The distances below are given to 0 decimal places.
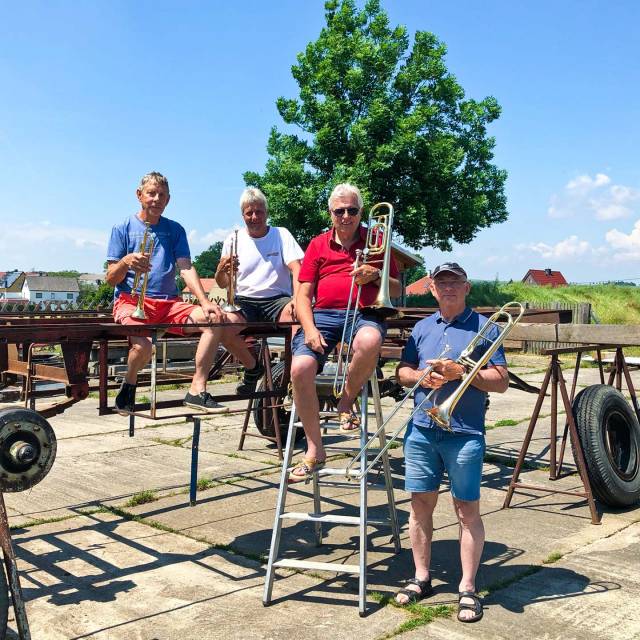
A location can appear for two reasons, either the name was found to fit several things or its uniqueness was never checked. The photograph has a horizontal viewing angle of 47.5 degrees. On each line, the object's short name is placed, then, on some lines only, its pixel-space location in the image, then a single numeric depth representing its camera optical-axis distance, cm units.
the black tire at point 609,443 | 584
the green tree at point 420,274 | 8762
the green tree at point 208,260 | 10128
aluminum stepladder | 400
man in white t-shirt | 643
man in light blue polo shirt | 379
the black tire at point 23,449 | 353
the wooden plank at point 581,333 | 601
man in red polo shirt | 445
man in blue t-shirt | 529
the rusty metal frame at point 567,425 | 568
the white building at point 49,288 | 13570
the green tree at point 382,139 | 2827
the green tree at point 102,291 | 2658
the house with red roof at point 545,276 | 8069
